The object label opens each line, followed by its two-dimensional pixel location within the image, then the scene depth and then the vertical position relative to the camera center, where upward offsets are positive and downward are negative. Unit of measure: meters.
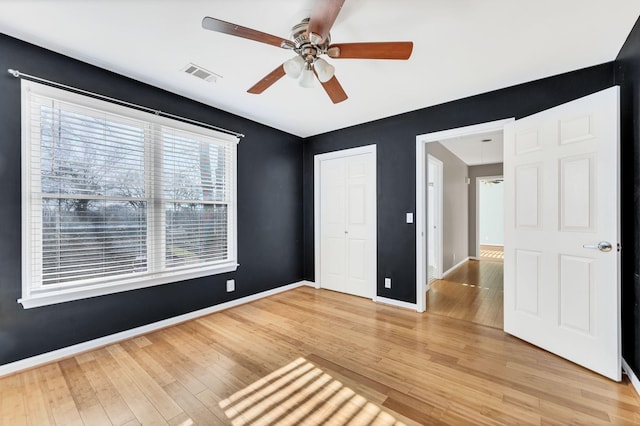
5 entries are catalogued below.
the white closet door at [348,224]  3.86 -0.19
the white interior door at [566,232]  1.94 -0.18
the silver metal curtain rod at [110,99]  2.04 +1.07
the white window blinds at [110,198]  2.10 +0.15
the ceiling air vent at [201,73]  2.39 +1.33
